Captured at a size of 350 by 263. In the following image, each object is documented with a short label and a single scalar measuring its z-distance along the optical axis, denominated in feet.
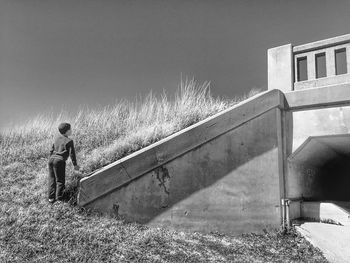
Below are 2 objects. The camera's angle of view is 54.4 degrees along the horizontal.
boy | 19.67
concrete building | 21.07
